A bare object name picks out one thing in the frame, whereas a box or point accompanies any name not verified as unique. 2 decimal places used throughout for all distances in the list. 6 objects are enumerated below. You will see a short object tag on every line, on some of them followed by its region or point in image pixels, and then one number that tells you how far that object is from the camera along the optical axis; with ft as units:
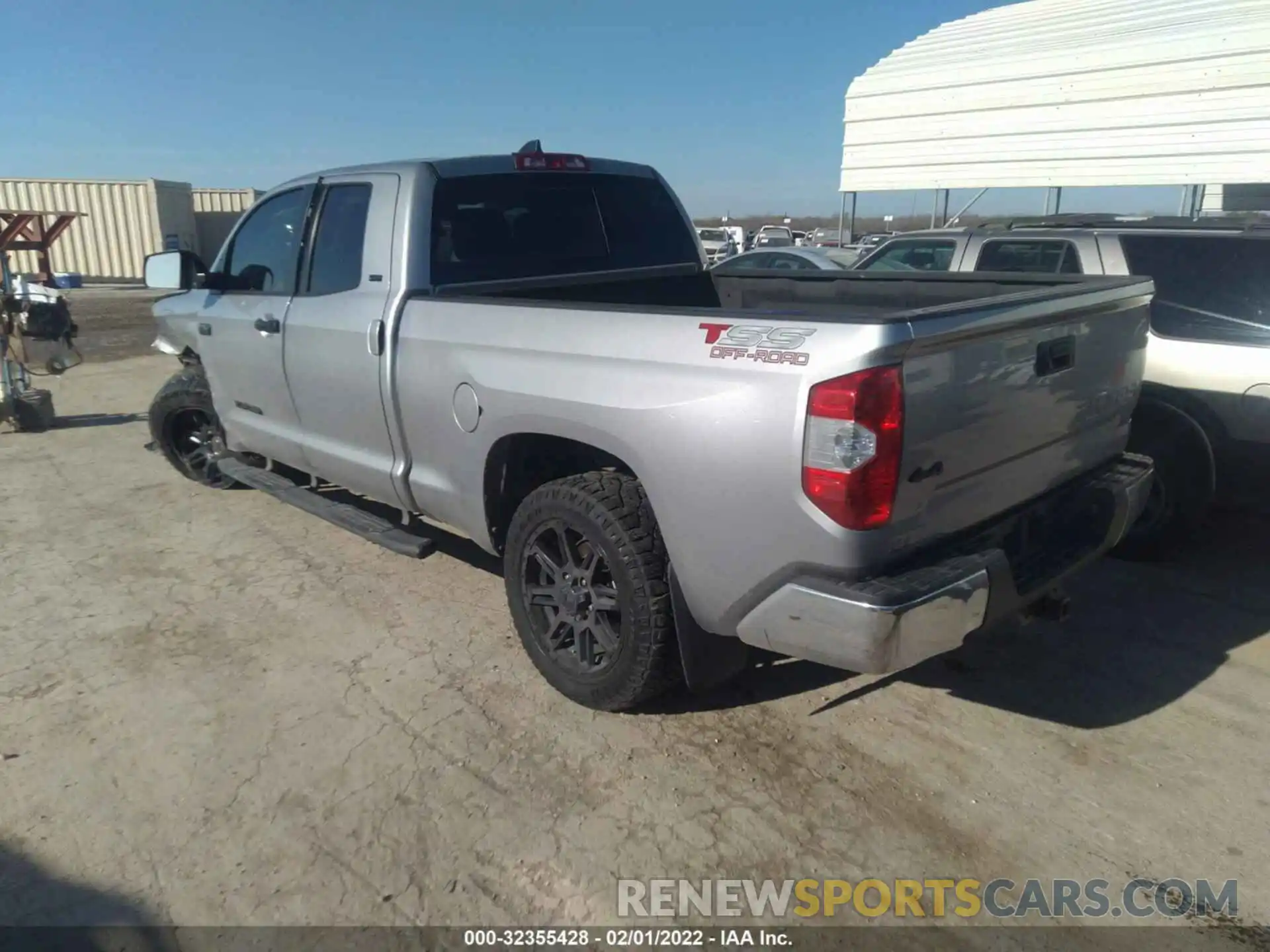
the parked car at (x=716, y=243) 83.61
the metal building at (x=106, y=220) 92.17
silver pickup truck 8.10
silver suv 14.84
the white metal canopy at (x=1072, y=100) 34.58
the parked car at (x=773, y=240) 93.97
